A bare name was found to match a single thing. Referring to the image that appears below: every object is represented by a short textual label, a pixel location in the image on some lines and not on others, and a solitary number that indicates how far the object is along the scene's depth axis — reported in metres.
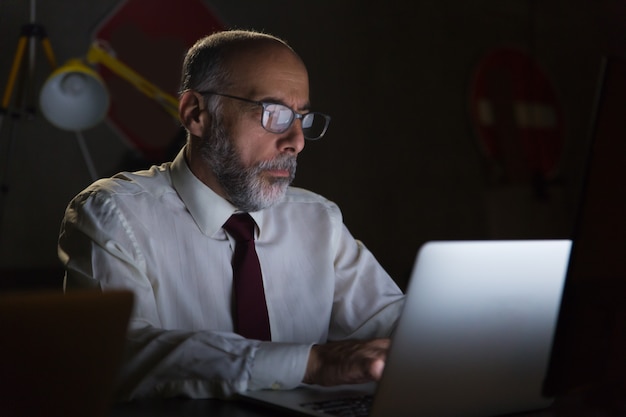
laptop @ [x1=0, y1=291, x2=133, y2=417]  0.93
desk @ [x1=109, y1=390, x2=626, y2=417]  1.58
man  1.93
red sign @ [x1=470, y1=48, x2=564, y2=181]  4.97
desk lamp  3.09
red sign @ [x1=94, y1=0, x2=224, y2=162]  3.46
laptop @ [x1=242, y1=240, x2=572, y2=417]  1.42
